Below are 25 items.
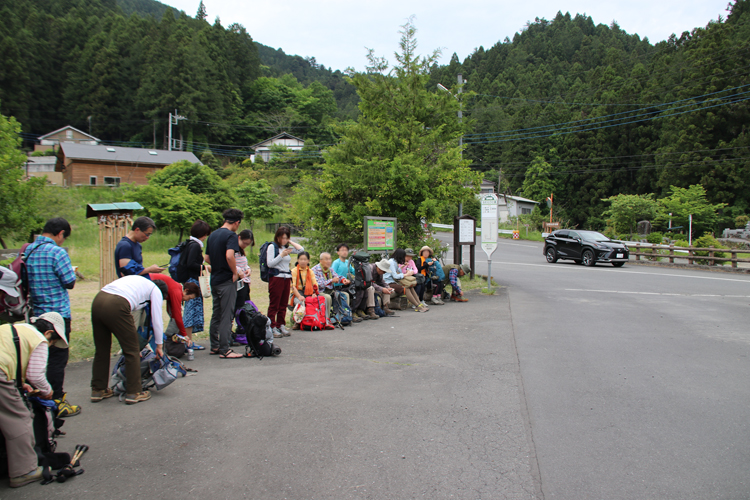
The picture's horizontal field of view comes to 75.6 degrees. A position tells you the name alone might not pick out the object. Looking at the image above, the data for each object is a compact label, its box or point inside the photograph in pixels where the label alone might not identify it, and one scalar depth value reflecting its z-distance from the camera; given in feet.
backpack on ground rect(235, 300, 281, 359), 22.61
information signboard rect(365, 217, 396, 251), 40.75
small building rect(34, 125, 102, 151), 204.43
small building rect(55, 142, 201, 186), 147.95
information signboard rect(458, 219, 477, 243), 50.88
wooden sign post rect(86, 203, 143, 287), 27.81
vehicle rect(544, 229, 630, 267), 77.00
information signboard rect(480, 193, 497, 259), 46.03
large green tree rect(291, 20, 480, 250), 46.44
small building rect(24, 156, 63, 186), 179.32
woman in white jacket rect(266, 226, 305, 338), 27.20
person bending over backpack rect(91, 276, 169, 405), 15.57
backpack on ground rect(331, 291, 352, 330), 30.91
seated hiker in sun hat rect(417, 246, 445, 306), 39.48
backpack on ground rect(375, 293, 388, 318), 34.45
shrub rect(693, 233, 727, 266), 79.57
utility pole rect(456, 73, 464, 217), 53.67
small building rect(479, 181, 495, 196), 229.25
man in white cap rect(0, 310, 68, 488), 10.91
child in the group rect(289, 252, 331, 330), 29.09
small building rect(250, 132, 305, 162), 227.61
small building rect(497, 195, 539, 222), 205.77
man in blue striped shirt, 15.08
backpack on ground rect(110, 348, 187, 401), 16.78
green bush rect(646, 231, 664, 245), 101.71
